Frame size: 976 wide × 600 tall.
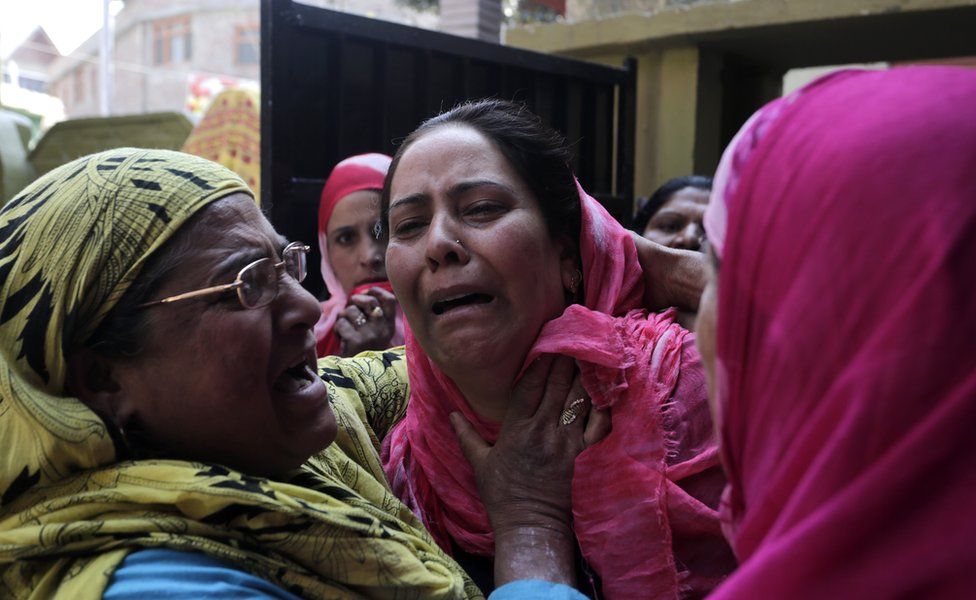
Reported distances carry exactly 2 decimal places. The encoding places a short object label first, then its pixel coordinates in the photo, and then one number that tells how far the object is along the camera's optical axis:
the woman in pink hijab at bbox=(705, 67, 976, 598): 0.85
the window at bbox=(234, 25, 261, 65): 29.34
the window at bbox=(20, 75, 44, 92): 35.16
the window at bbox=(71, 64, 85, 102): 34.62
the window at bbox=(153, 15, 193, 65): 30.61
